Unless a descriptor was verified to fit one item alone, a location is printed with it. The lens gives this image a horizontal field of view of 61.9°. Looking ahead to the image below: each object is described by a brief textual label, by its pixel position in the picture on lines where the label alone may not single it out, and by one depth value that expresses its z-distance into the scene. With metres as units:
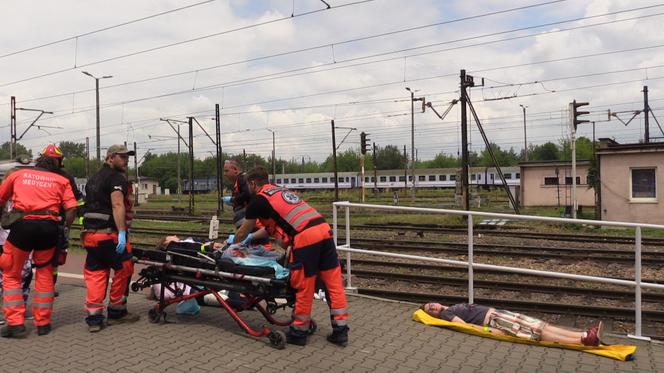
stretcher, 5.00
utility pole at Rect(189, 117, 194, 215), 33.89
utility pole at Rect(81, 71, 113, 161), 32.41
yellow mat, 4.75
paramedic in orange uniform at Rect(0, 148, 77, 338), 5.25
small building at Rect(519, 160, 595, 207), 33.09
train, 67.50
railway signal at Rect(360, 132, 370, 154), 36.84
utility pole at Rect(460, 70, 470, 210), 22.23
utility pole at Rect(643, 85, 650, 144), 40.06
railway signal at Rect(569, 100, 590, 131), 21.55
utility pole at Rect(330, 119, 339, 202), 40.22
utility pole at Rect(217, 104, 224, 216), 33.58
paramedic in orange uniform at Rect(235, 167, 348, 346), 4.88
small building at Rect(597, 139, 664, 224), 20.73
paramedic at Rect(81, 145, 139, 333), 5.38
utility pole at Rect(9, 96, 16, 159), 34.34
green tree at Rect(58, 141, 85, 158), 112.93
